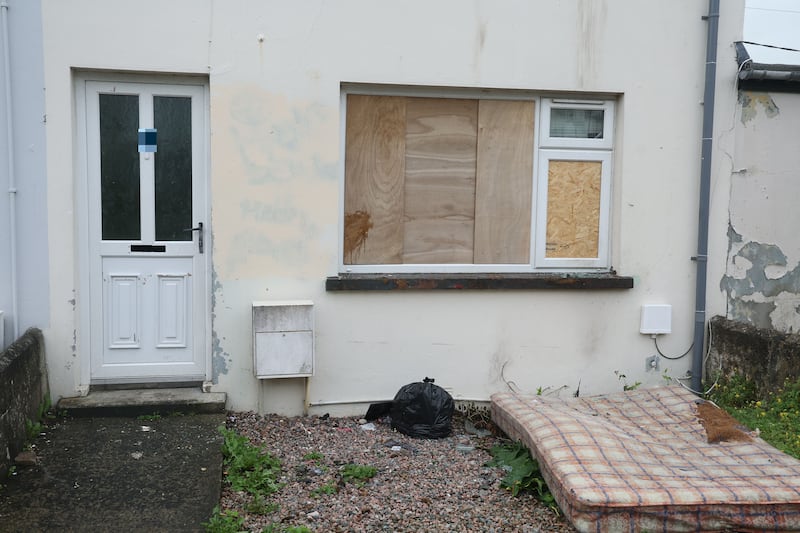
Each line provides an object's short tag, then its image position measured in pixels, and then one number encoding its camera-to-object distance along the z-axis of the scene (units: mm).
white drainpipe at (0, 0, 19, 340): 5566
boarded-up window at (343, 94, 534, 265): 6340
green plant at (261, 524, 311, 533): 4160
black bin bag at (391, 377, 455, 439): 5855
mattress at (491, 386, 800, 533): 4293
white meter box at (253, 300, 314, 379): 5848
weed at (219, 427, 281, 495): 4785
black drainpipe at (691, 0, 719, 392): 6414
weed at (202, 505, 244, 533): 4090
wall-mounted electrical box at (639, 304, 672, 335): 6586
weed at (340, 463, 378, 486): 4992
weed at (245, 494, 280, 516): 4438
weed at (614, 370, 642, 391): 6605
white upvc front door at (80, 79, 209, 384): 5977
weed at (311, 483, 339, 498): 4754
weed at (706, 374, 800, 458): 5355
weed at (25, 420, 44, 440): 5168
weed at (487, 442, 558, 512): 4836
